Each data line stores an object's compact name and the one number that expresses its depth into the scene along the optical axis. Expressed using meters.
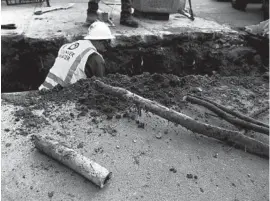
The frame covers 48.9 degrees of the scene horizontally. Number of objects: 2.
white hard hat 4.02
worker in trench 3.63
